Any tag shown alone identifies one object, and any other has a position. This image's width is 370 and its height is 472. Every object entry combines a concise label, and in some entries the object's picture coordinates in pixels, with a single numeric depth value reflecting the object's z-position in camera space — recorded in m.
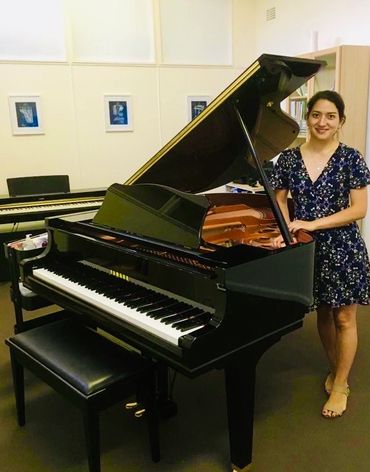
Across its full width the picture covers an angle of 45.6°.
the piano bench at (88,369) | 1.63
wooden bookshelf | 3.78
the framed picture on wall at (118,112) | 5.04
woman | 2.05
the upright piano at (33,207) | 4.04
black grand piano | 1.50
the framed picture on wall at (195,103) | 5.43
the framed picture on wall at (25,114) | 4.62
